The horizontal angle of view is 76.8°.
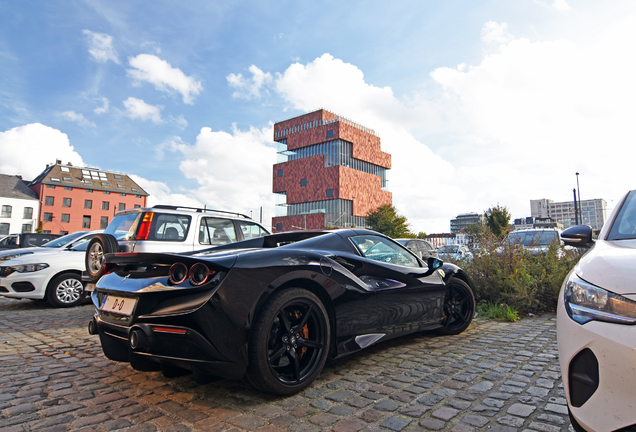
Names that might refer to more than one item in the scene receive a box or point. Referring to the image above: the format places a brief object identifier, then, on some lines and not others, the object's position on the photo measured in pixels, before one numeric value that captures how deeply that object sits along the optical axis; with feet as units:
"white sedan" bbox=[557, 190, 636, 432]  5.22
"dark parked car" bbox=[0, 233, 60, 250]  42.84
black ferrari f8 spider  8.07
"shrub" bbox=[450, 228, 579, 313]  20.66
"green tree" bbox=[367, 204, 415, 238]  186.09
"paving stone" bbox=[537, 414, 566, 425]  7.72
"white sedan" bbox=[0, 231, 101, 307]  23.17
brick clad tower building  230.27
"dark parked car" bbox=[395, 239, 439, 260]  44.98
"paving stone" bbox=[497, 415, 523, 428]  7.65
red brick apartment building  222.28
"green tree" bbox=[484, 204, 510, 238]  128.06
